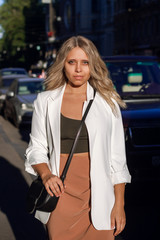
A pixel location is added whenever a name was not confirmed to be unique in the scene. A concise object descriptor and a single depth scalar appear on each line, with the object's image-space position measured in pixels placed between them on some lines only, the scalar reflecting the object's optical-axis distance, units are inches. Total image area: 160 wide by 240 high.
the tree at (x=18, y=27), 3671.3
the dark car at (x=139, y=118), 236.5
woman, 111.3
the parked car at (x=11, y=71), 1226.4
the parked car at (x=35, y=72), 1847.7
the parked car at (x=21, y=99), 589.6
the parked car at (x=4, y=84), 803.0
